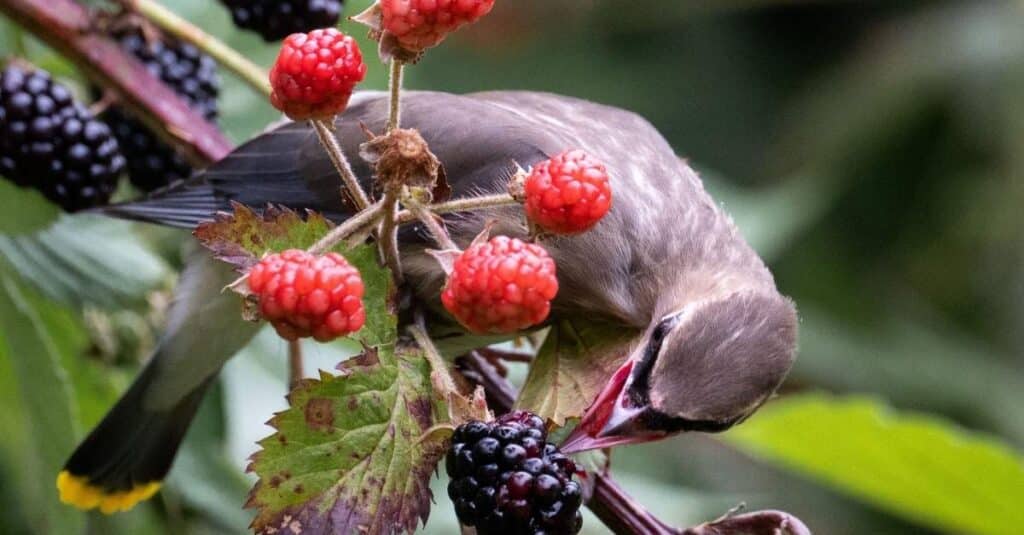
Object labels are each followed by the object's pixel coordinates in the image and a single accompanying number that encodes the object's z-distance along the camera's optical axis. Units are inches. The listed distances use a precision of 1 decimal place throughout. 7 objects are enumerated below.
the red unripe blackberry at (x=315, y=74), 138.9
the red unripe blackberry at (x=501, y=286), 132.0
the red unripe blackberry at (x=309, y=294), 129.0
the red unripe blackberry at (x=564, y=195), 138.7
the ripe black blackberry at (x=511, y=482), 134.7
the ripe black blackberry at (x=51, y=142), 201.5
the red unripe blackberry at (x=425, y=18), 137.8
